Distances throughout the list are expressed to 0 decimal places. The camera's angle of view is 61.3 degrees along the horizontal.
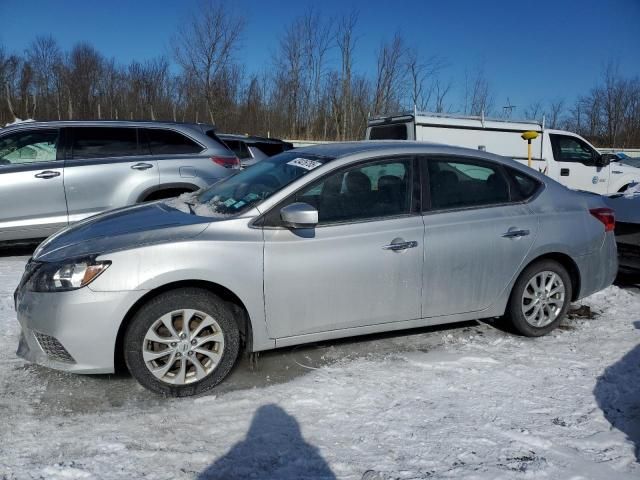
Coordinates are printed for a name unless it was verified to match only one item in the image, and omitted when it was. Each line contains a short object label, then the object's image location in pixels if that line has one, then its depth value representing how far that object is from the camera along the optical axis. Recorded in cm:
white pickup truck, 1223
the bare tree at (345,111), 3089
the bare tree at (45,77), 3438
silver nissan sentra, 331
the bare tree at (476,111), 2942
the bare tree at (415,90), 2933
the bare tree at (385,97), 2978
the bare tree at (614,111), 3231
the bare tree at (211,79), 3152
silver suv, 643
